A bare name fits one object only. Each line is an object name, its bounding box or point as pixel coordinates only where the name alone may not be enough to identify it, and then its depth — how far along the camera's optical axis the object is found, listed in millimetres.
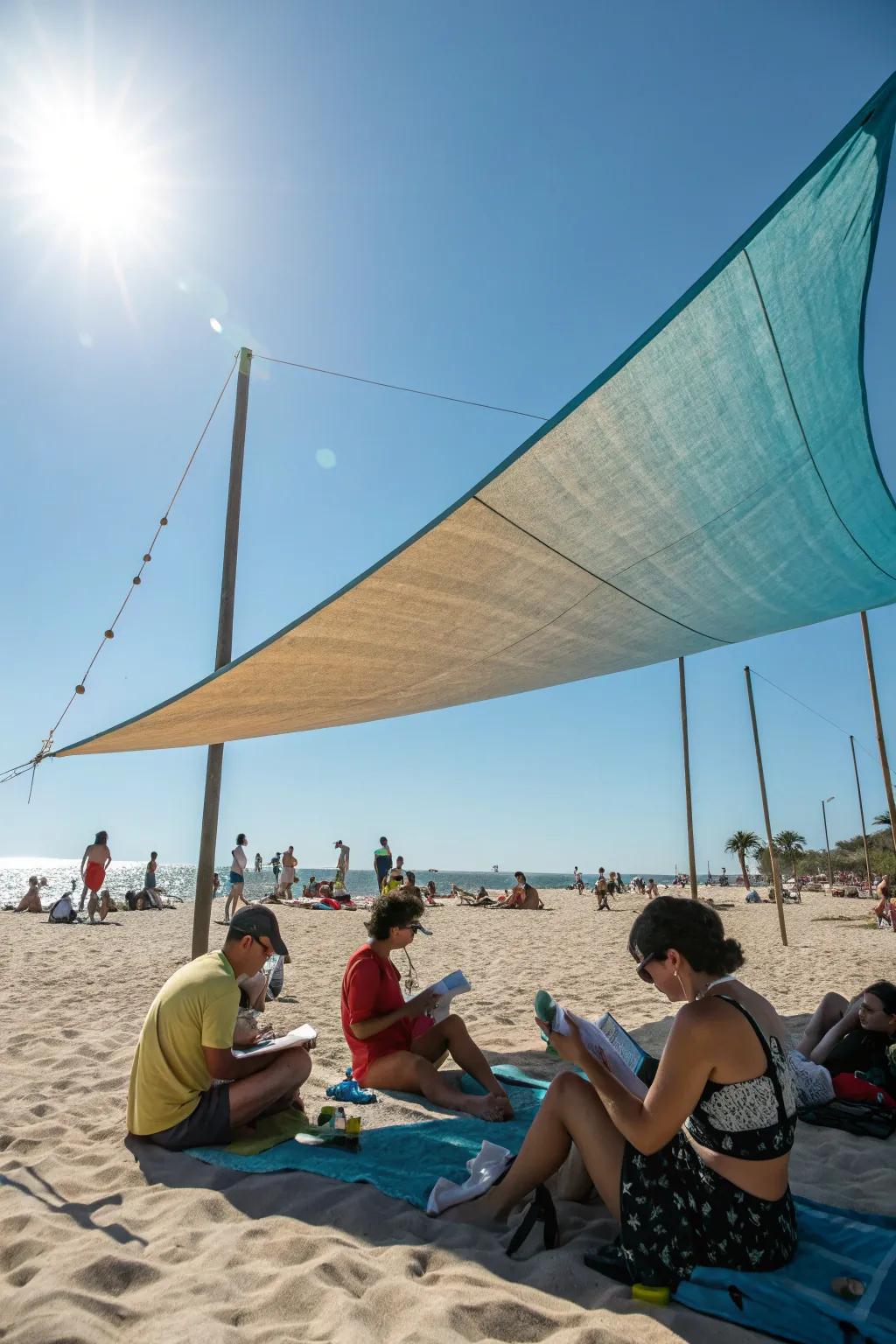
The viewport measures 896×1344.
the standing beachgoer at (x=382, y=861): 13234
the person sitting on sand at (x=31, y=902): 13484
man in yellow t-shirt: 2465
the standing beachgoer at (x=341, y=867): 16766
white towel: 2082
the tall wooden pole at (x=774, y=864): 9508
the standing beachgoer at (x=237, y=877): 11664
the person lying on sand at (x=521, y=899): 16375
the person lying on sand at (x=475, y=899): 17500
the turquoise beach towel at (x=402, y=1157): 2273
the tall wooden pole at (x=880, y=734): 7184
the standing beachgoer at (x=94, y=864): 10898
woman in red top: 3186
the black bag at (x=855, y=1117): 2871
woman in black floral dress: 1621
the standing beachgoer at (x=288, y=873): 15594
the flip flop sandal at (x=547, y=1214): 1876
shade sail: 2793
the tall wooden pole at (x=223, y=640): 4961
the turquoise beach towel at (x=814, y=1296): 1482
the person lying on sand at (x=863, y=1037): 3180
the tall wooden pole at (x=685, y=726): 11020
